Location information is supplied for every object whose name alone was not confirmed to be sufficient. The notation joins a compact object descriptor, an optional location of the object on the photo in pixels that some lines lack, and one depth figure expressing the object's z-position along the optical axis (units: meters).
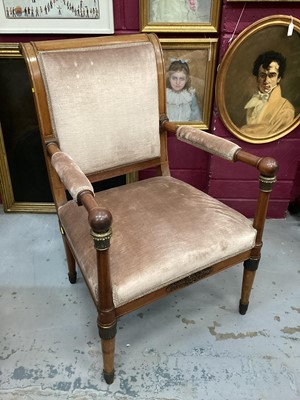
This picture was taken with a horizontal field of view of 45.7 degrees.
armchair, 1.07
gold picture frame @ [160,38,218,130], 1.68
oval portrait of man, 1.59
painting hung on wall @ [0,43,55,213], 1.80
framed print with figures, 1.63
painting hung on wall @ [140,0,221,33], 1.61
